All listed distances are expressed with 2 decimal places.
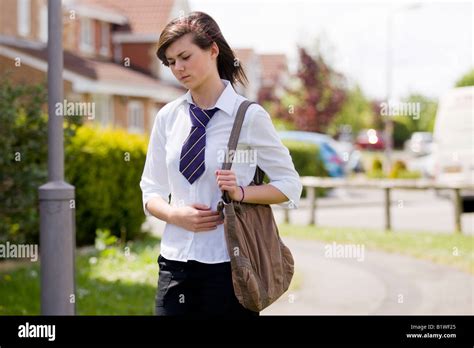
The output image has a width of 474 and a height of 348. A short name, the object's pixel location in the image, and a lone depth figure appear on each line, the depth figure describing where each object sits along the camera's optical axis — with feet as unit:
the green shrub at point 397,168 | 111.45
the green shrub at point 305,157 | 90.02
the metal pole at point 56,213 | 17.75
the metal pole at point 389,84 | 107.86
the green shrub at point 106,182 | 41.78
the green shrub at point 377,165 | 118.11
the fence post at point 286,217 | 57.52
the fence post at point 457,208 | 48.37
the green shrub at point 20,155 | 28.25
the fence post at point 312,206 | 56.13
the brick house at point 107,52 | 91.50
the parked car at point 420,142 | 195.62
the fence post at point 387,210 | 51.01
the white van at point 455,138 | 68.03
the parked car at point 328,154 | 96.22
